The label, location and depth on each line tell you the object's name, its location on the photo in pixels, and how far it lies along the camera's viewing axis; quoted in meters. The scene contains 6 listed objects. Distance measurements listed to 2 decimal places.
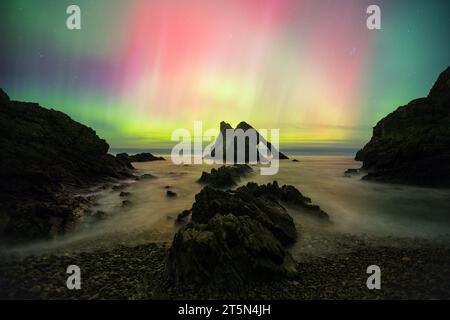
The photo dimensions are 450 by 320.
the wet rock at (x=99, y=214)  20.46
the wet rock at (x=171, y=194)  30.20
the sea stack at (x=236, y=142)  106.88
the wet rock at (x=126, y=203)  24.79
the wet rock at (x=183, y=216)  19.81
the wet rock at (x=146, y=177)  44.14
